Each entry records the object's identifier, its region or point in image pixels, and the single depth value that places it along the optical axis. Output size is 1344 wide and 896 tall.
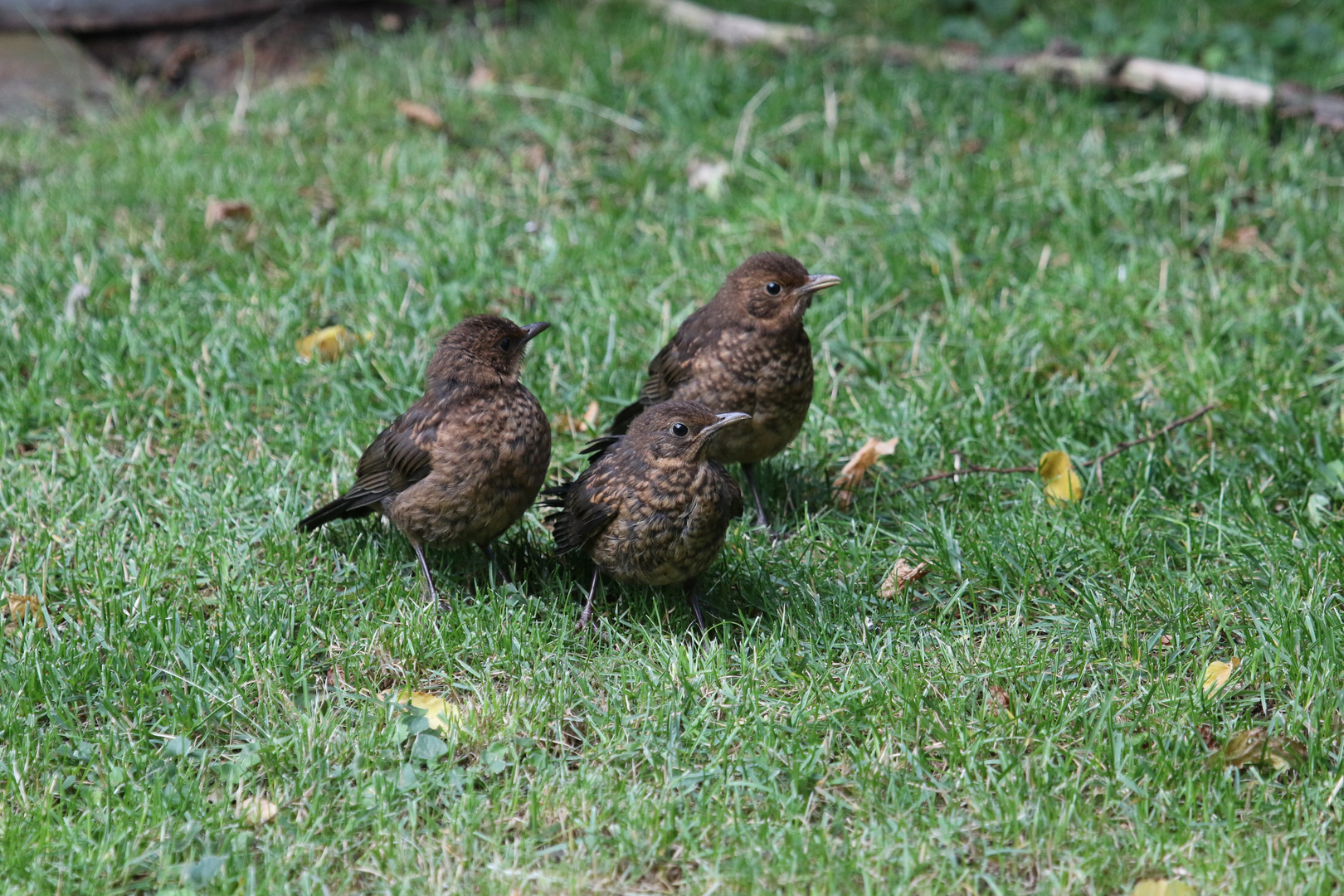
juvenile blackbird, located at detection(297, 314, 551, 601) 8.76
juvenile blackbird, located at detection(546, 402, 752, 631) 8.45
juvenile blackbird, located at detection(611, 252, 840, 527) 9.88
